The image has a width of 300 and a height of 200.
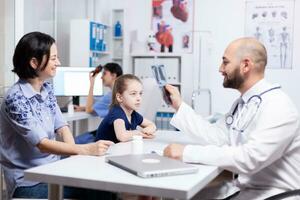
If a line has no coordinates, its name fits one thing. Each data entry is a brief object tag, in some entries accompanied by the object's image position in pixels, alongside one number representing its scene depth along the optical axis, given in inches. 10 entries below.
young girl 88.4
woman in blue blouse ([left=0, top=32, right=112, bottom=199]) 70.1
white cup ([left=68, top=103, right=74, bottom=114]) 165.7
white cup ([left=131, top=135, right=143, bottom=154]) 67.0
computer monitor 173.0
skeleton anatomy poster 192.7
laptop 51.5
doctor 60.3
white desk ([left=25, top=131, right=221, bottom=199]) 47.3
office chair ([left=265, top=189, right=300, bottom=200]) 58.3
